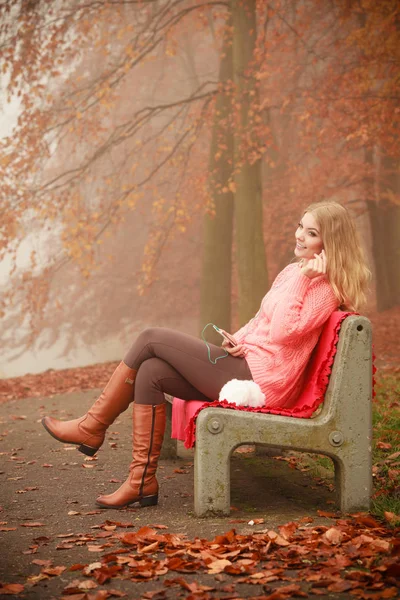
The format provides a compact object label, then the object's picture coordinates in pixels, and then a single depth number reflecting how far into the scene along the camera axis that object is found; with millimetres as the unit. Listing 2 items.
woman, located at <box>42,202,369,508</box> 3844
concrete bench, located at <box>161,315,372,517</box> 3637
